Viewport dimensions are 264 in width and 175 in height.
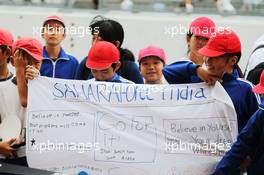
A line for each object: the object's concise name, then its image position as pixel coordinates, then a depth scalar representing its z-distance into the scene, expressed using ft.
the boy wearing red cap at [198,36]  21.96
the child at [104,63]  20.43
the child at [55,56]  25.75
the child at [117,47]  23.57
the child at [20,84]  19.72
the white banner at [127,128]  18.79
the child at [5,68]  19.55
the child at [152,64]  23.12
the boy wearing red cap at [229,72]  18.10
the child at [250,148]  16.94
